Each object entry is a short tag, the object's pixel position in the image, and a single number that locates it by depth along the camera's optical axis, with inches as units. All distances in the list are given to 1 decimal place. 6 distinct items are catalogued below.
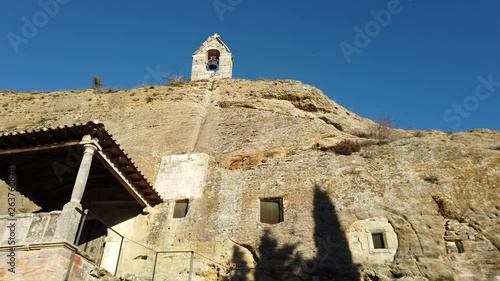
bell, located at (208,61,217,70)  810.3
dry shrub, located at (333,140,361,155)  481.6
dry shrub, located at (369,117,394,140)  553.9
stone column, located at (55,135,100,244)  323.4
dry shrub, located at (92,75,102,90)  826.5
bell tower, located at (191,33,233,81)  773.3
